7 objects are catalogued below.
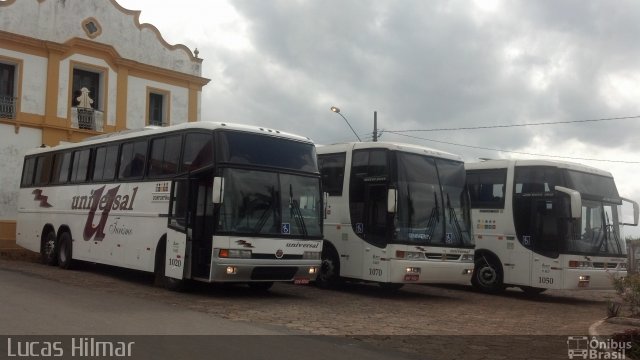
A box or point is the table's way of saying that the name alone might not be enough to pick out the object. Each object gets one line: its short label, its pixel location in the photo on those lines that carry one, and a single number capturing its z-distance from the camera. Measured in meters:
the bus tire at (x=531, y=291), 17.11
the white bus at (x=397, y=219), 13.58
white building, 22.81
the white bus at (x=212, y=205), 11.84
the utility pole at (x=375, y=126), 32.97
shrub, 9.62
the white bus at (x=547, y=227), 15.09
